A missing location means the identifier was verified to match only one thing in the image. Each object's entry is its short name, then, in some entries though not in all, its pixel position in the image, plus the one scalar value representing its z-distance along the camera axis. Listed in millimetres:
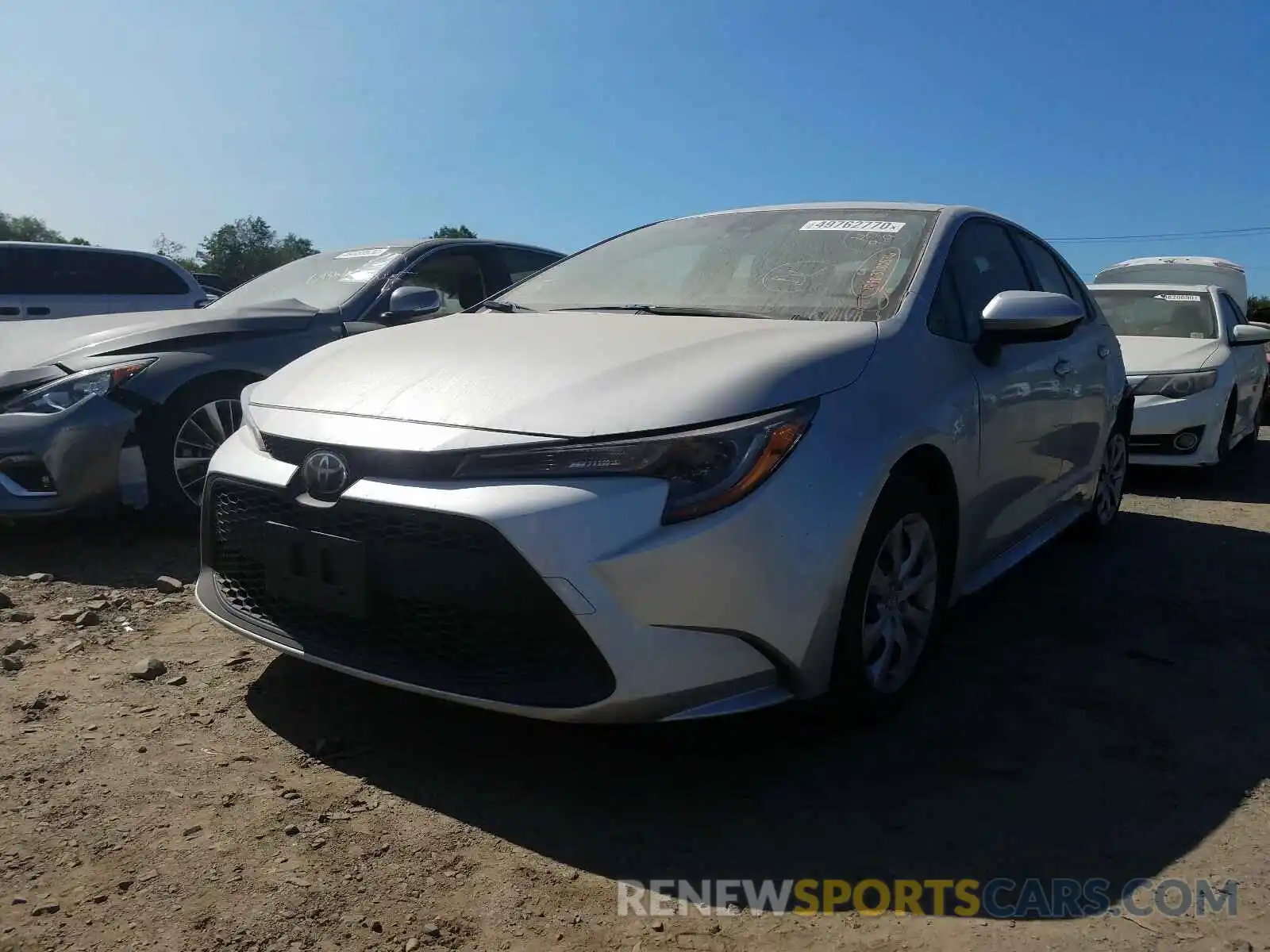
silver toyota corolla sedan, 2273
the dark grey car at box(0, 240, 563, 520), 4297
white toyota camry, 6941
